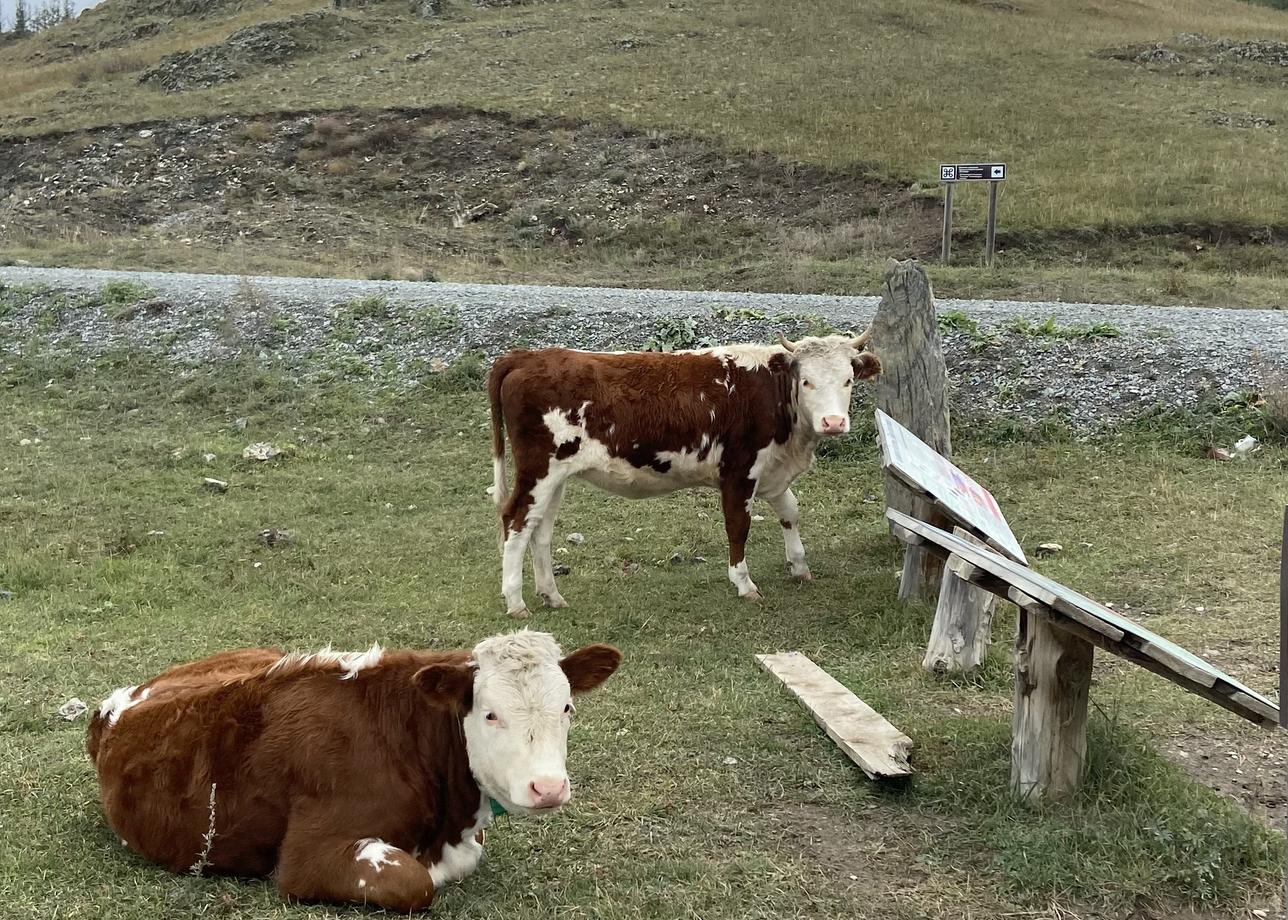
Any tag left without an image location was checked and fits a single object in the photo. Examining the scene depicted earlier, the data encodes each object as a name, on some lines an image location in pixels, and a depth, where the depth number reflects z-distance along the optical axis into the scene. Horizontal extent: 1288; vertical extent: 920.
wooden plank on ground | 5.15
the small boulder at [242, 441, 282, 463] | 12.14
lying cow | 4.05
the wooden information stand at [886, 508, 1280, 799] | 4.44
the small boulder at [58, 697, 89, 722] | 6.14
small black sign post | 19.91
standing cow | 8.44
